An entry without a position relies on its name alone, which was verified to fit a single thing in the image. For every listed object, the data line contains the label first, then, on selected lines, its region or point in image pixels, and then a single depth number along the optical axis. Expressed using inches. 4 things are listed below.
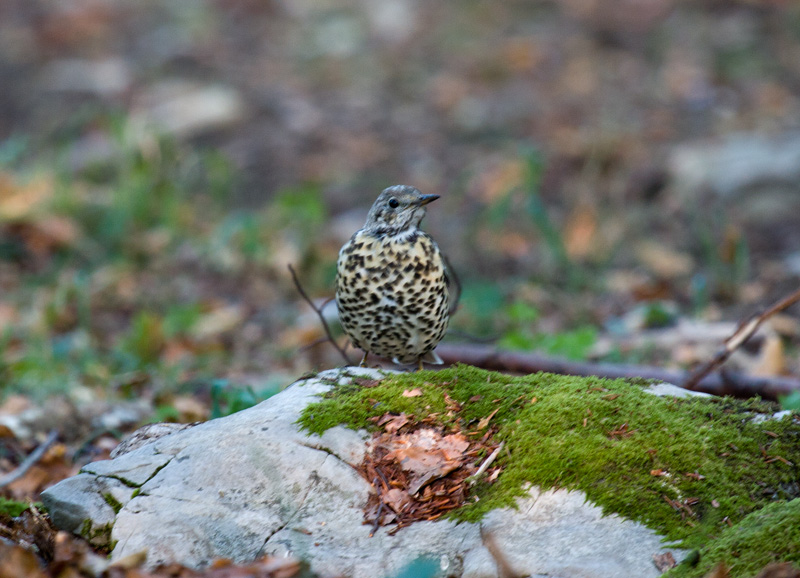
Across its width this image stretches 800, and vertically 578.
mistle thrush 307.4
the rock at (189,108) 855.1
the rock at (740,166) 670.5
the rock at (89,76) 941.2
